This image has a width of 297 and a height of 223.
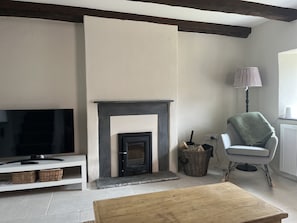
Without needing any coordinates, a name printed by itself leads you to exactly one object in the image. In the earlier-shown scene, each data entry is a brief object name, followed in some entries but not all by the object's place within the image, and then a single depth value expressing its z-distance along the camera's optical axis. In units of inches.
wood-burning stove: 136.7
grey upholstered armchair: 122.6
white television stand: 111.7
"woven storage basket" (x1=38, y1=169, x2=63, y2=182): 115.6
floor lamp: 145.9
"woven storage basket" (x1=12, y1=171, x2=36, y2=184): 113.0
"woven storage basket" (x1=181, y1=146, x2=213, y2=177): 139.3
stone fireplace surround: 134.7
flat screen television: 118.1
